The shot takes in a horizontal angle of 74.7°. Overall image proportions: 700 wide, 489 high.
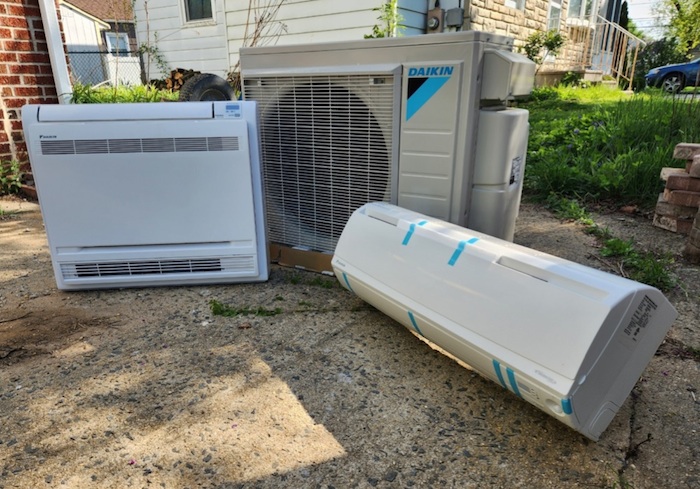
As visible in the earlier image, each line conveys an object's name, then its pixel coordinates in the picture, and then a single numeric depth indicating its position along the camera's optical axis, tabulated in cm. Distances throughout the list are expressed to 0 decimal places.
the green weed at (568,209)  311
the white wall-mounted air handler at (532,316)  111
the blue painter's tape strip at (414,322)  158
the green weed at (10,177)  371
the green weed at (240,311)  205
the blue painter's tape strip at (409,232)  164
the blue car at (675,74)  1043
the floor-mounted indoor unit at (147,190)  202
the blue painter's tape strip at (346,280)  190
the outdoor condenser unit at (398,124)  183
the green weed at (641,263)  217
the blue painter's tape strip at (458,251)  146
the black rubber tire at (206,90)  383
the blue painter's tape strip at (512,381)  124
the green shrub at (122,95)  400
